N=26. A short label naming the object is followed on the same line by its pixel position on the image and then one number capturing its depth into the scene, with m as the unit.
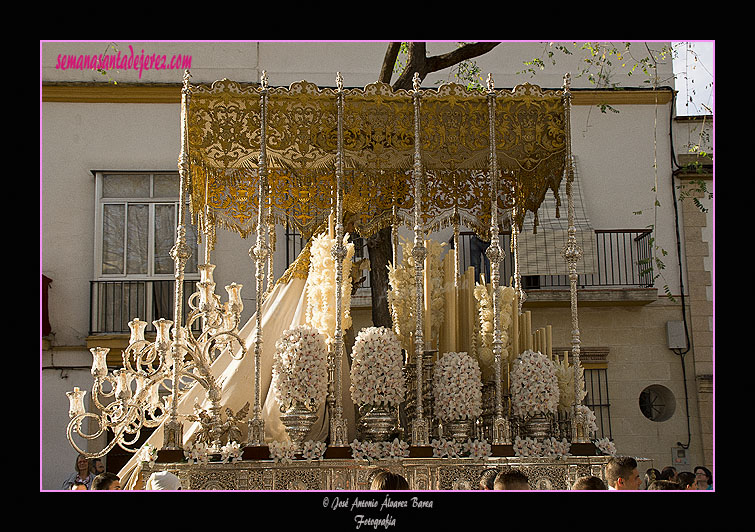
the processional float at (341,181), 6.47
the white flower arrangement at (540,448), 6.44
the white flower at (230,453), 6.20
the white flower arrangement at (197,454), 6.17
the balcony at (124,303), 13.49
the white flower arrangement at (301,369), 6.32
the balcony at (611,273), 13.33
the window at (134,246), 13.55
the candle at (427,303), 6.79
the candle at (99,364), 7.02
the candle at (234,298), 8.20
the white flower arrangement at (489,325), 6.86
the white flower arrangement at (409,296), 6.94
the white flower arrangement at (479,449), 6.35
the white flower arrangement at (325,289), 6.91
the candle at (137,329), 7.18
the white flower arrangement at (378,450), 6.23
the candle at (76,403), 6.77
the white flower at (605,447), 6.53
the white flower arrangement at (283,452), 6.20
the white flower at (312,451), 6.22
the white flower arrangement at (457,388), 6.45
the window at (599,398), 13.27
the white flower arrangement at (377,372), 6.39
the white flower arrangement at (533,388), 6.55
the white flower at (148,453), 6.52
